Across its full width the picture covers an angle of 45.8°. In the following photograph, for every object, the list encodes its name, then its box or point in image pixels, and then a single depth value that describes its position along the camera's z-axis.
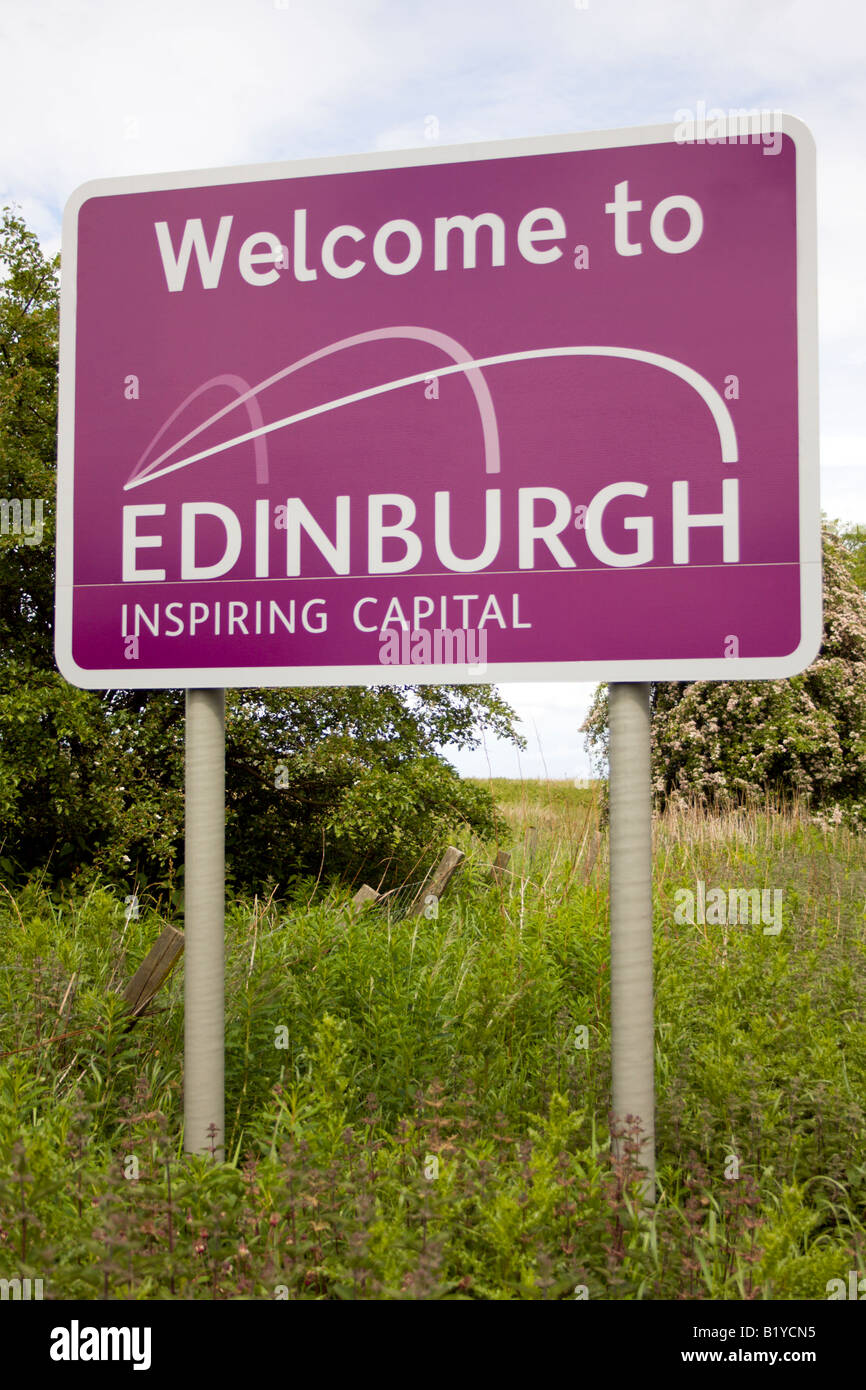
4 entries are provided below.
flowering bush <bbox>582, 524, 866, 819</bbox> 11.84
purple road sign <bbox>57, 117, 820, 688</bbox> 2.92
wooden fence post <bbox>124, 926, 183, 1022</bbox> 4.05
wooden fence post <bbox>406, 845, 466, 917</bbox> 6.32
